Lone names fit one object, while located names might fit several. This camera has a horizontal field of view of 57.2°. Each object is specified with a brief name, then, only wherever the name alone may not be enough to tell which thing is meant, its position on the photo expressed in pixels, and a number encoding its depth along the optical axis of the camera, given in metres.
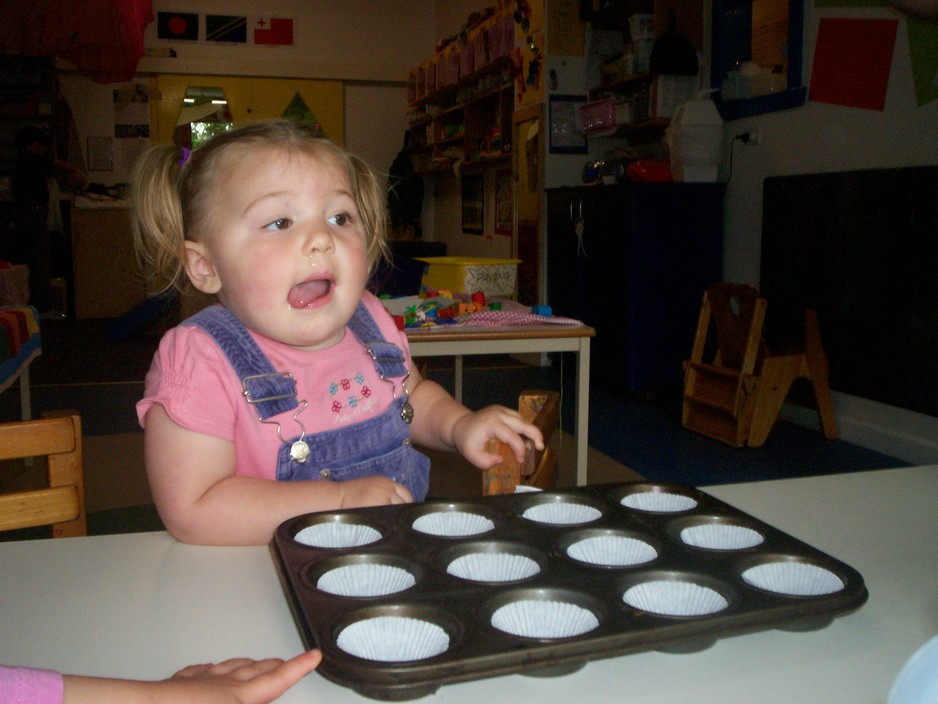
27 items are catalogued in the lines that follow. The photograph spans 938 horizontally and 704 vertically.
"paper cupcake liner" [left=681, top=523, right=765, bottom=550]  0.58
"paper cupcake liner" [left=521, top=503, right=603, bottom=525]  0.62
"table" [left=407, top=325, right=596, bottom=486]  2.12
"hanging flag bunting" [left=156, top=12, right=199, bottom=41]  7.81
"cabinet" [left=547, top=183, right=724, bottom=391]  3.94
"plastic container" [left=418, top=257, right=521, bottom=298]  2.64
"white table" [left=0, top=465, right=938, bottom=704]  0.42
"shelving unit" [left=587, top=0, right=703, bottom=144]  4.11
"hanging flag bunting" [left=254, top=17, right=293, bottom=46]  8.05
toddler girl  0.71
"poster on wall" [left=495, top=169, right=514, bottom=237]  6.03
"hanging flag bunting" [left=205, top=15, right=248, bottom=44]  7.94
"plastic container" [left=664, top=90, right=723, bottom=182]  3.94
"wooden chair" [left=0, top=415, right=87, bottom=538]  0.83
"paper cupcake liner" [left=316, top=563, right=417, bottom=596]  0.52
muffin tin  0.42
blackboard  2.86
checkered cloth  2.28
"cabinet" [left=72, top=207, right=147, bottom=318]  7.43
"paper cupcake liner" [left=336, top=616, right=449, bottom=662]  0.45
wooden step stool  3.21
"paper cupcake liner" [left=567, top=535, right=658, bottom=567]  0.56
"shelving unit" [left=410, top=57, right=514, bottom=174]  5.76
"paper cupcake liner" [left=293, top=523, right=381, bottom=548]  0.58
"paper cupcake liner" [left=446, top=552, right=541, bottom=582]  0.54
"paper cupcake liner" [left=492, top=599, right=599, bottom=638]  0.47
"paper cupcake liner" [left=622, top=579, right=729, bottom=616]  0.50
